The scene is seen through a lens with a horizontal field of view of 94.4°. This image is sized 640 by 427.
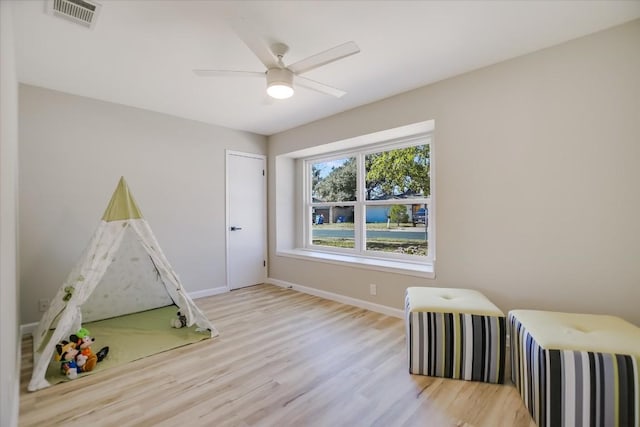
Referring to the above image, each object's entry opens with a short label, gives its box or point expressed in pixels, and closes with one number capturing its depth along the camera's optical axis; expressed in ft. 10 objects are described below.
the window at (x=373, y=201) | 11.87
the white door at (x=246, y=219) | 14.73
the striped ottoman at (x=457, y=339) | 6.72
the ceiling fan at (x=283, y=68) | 6.13
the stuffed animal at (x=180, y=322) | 10.01
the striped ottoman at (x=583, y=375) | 4.78
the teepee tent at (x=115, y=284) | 7.68
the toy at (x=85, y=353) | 7.29
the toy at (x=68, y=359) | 7.02
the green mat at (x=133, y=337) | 7.72
